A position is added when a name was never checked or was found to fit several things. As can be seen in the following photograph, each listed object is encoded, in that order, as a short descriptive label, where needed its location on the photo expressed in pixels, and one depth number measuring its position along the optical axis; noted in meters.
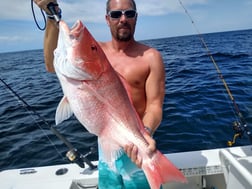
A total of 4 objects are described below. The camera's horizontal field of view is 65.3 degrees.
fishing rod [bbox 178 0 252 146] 2.47
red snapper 1.27
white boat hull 2.21
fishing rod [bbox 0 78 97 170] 2.32
